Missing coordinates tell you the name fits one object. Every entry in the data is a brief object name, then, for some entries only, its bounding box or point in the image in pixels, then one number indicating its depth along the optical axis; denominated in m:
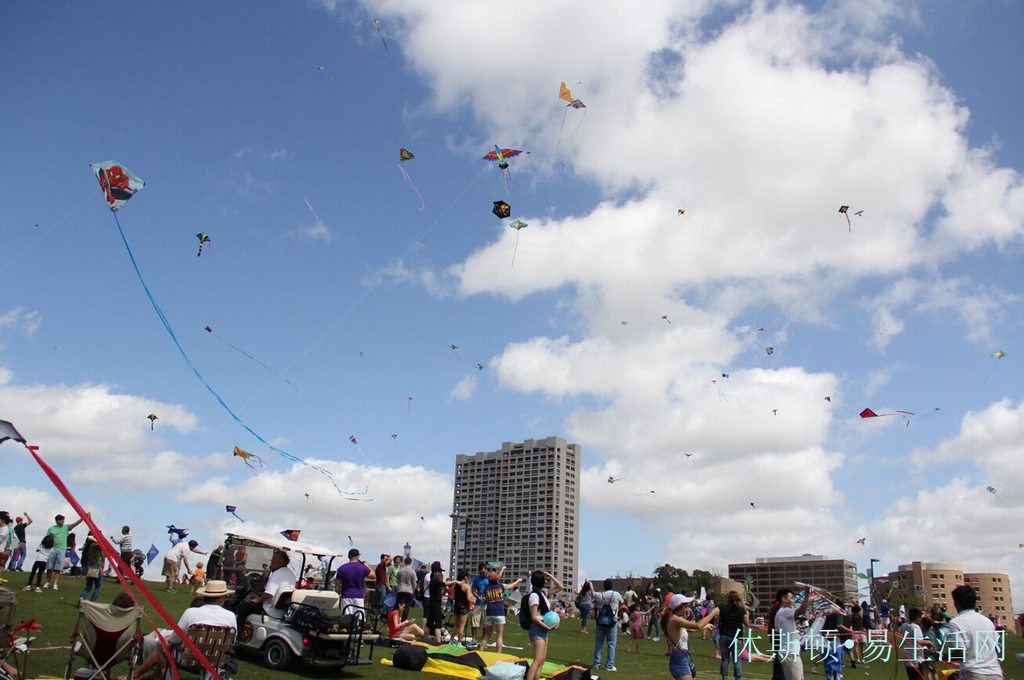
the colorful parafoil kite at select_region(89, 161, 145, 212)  12.48
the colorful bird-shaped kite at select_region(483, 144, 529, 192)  17.17
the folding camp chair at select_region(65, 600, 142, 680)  6.81
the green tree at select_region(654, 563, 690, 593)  87.81
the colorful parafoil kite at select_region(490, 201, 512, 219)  19.05
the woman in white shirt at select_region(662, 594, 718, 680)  7.80
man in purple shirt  11.59
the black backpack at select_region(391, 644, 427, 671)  10.35
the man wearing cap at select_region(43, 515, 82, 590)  14.72
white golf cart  9.27
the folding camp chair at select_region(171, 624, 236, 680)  6.90
